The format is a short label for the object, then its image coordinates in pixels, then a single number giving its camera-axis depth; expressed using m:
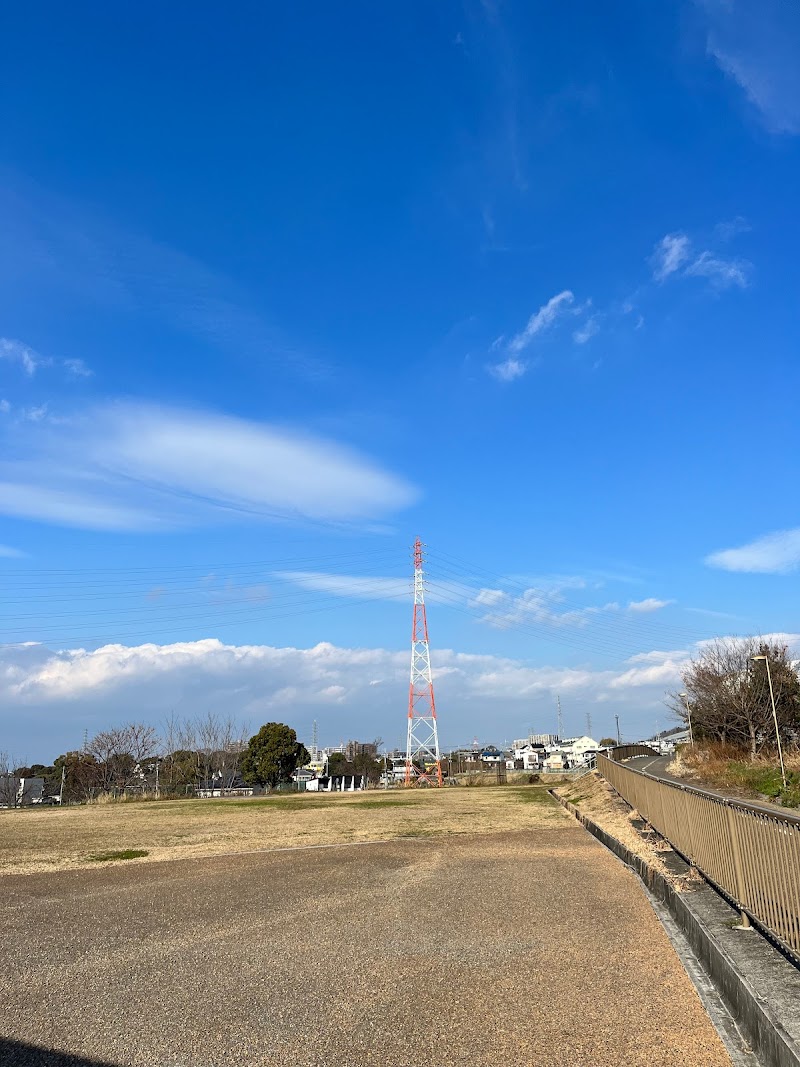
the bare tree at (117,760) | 47.56
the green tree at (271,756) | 58.72
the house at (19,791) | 42.28
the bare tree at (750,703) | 35.47
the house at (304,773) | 70.77
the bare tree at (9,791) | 42.34
